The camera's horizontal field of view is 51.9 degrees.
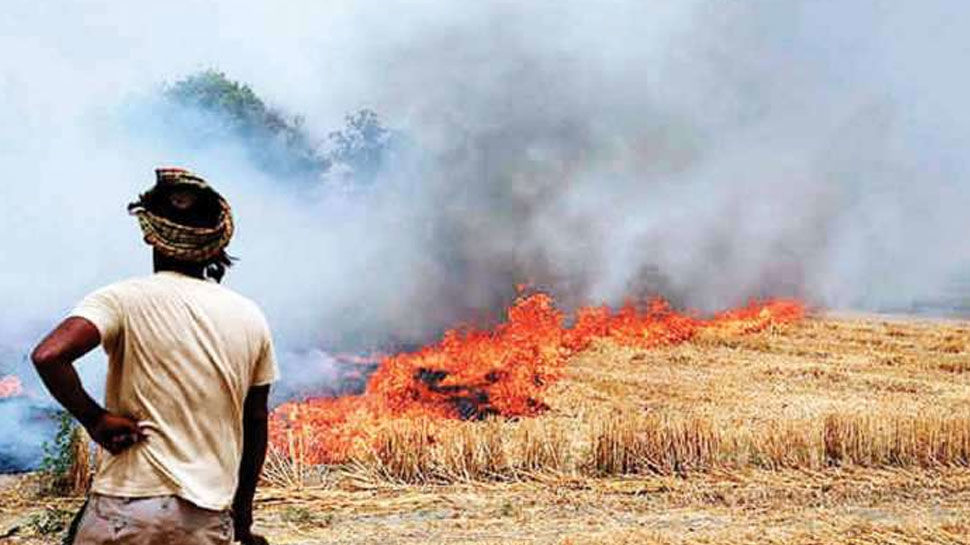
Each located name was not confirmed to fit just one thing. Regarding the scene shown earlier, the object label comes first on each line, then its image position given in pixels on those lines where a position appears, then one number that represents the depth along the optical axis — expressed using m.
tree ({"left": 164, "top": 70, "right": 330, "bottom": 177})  13.55
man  2.62
